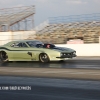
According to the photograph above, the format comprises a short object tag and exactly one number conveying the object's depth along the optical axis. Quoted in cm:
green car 1733
